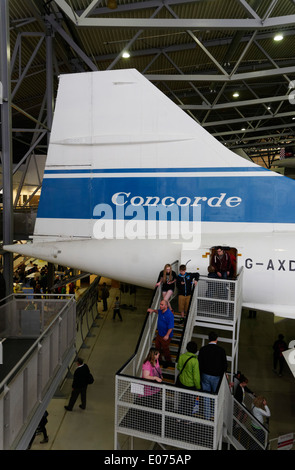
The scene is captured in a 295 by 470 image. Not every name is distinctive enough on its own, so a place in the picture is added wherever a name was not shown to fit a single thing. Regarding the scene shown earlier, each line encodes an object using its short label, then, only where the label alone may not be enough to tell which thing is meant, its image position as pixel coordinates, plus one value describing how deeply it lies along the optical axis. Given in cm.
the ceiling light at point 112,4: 1017
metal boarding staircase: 530
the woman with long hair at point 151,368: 579
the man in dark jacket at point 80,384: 909
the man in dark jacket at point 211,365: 585
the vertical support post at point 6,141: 913
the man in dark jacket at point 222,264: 712
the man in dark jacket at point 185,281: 727
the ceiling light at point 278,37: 1436
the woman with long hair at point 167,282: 718
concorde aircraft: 757
